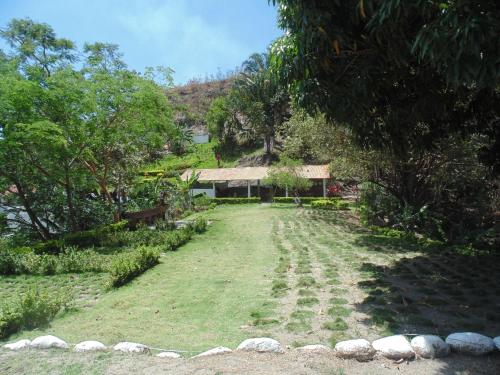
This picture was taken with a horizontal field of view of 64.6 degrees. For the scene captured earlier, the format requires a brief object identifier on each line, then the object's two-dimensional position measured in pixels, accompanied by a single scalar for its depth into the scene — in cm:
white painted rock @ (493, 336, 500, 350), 389
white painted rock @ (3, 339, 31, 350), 455
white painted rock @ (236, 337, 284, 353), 412
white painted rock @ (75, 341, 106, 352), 436
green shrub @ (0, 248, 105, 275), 992
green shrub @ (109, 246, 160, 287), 821
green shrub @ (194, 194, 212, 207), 2800
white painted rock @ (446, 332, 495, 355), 390
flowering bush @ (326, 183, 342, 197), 3127
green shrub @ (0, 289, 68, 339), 532
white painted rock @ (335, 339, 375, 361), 390
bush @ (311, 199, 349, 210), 2655
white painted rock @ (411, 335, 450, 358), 391
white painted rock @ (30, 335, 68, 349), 448
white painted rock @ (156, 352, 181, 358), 418
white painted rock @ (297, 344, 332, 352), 409
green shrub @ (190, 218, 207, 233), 1566
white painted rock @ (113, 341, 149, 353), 429
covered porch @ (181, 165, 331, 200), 3494
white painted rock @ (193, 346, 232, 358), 412
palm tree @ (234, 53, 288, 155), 4406
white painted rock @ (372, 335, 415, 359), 388
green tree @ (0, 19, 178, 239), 1284
